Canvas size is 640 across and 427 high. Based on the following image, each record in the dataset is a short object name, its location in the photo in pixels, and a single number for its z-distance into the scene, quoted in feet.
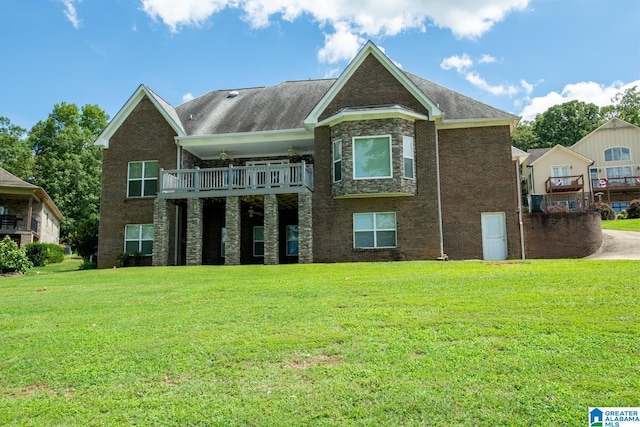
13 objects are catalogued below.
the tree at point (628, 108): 225.15
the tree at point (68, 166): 158.40
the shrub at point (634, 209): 118.21
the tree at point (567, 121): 230.07
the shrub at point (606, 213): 117.91
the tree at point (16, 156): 168.86
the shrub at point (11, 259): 69.67
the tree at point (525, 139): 226.79
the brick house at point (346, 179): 63.62
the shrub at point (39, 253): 95.14
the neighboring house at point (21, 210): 116.06
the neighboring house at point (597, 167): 137.90
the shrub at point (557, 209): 78.54
